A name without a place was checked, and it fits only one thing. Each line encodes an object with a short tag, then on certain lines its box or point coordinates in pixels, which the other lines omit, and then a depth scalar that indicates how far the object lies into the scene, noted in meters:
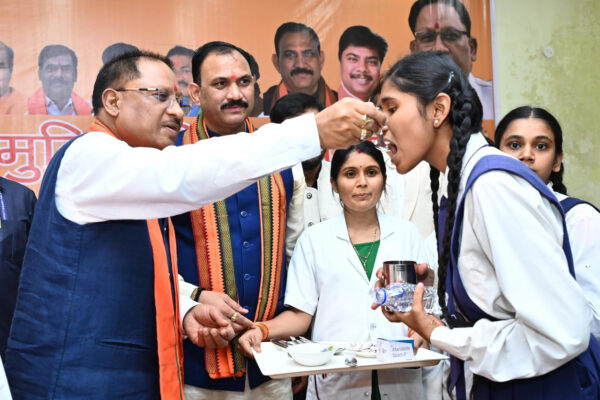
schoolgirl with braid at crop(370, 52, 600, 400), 1.34
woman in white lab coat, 2.51
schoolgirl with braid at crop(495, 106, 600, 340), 2.40
